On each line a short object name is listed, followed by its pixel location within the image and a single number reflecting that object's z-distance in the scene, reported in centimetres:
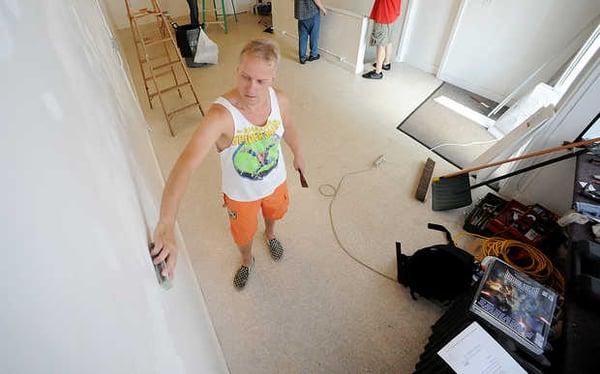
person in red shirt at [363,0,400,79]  359
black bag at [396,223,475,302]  172
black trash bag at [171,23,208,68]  398
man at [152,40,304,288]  85
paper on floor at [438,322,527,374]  110
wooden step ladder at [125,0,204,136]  278
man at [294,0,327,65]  391
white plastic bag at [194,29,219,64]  399
